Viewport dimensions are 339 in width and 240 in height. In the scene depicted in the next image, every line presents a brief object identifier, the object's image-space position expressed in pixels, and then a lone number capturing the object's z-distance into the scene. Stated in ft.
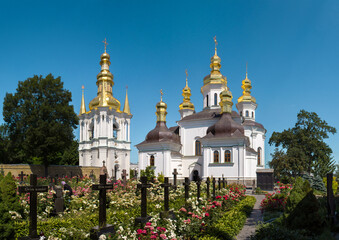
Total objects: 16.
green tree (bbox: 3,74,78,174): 92.73
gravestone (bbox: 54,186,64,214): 33.40
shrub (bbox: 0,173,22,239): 27.49
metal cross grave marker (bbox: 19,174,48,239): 21.91
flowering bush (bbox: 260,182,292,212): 41.88
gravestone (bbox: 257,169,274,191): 86.69
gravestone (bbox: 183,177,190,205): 38.10
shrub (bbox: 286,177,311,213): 31.30
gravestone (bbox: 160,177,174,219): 28.84
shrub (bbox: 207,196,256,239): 25.25
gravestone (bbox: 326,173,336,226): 31.60
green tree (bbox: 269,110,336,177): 133.08
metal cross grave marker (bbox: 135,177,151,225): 26.71
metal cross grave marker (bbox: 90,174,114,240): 22.48
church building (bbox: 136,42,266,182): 96.17
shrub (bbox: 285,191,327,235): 24.76
